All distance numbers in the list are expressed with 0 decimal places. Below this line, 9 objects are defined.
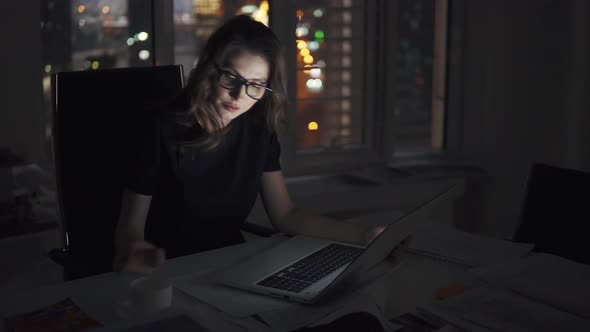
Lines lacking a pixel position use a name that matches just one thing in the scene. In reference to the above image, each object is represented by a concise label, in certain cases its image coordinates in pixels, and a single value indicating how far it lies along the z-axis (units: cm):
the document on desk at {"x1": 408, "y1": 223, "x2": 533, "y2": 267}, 147
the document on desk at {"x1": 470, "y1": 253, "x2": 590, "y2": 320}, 124
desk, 117
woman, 164
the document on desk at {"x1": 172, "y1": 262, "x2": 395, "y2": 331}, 114
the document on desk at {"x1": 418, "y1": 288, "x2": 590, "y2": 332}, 114
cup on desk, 113
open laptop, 120
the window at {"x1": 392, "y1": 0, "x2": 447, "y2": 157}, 340
